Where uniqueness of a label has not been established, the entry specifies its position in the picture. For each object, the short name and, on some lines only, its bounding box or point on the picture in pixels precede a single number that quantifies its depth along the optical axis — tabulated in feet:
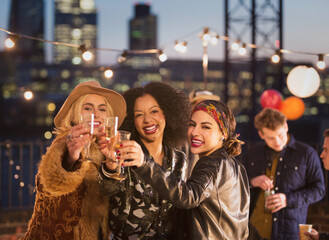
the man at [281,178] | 11.44
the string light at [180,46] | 14.82
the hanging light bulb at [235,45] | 25.31
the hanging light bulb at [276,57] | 20.76
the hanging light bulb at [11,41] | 14.80
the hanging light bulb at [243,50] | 23.08
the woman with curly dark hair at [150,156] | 7.56
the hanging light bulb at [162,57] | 20.92
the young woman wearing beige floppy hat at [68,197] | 7.19
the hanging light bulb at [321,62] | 18.72
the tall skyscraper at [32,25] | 333.62
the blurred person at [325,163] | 8.37
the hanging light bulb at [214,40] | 26.03
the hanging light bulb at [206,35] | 25.55
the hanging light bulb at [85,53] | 16.58
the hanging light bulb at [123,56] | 19.72
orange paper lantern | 21.37
